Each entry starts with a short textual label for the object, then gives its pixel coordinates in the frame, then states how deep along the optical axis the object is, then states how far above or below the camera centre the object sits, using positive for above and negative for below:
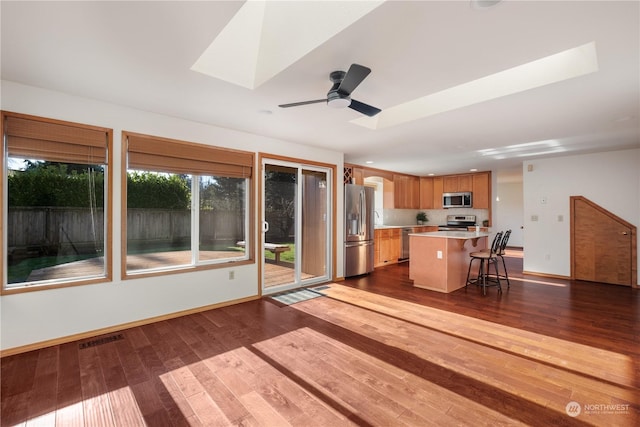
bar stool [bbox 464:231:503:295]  4.66 -0.73
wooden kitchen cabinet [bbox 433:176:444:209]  8.41 +0.63
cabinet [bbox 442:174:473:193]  7.84 +0.81
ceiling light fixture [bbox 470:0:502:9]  1.55 +1.13
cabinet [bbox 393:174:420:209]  8.00 +0.61
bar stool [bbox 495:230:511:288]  4.96 -0.58
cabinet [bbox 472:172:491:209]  7.50 +0.57
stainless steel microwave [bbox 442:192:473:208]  7.71 +0.33
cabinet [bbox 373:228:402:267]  6.86 -0.83
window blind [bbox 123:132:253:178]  3.25 +0.70
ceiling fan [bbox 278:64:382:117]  2.04 +0.98
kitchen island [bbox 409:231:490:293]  4.64 -0.80
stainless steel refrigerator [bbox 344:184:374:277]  5.58 -0.33
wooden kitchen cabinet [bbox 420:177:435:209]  8.62 +0.58
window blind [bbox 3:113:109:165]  2.64 +0.72
